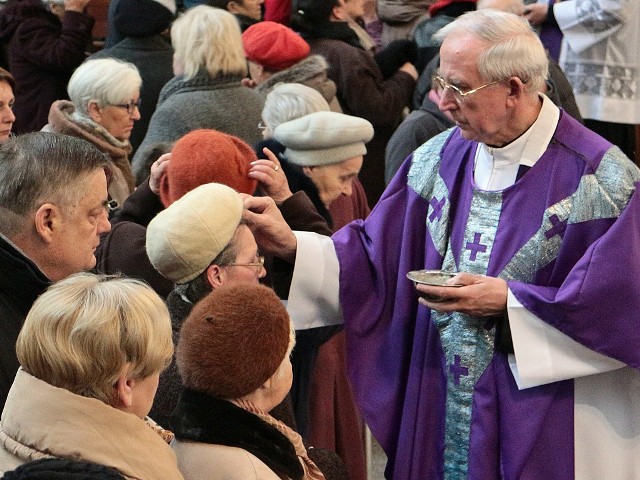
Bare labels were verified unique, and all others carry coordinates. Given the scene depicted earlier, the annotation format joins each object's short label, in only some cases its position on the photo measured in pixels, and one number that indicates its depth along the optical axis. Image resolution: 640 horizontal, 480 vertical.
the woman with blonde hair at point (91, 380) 3.76
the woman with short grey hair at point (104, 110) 8.41
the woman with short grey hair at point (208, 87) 8.93
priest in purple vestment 5.51
